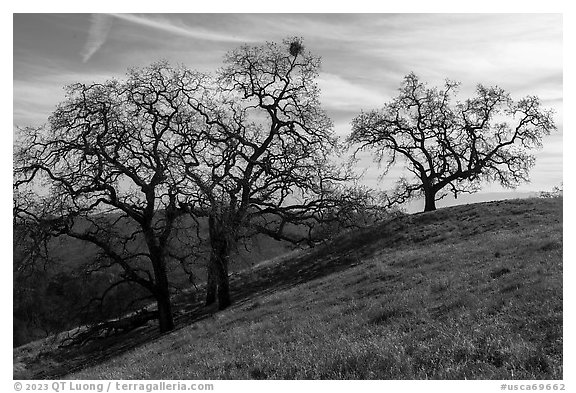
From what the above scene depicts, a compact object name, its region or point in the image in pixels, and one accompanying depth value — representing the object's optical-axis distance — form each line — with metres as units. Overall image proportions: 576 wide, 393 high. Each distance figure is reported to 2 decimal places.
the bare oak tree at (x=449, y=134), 39.50
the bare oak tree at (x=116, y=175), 21.28
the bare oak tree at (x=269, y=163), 24.12
